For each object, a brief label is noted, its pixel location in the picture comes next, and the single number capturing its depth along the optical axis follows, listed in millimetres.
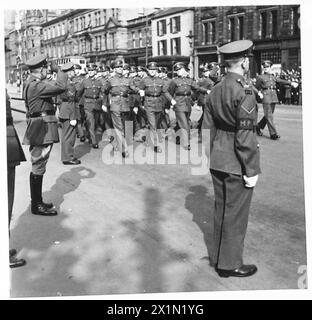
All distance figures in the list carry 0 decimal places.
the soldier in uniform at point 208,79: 10335
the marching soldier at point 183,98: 9414
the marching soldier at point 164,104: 10214
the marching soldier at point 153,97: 9539
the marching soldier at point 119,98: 8906
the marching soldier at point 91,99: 10375
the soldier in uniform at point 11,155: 4207
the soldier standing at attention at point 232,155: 3465
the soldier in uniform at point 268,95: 9961
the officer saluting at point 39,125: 5250
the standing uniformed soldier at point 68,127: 8498
